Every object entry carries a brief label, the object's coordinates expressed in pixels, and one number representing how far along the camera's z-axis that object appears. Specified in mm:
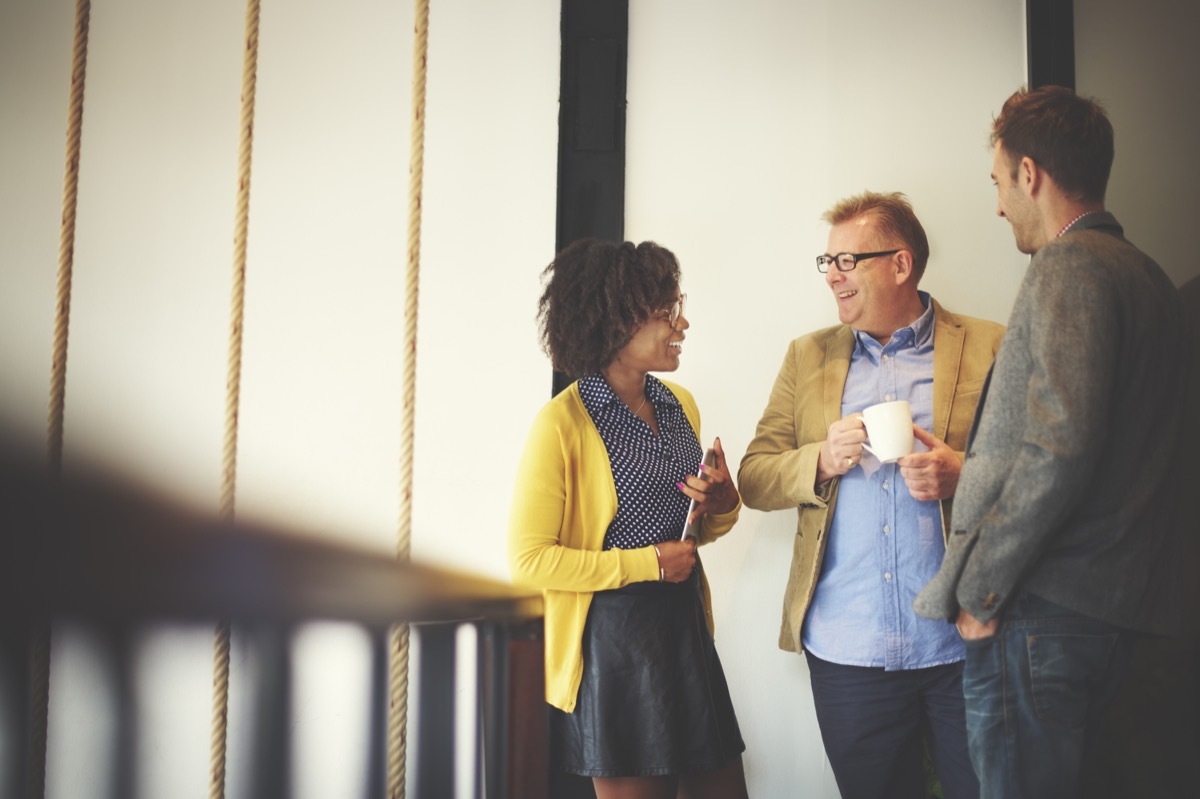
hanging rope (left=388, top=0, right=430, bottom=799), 1103
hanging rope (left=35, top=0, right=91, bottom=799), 811
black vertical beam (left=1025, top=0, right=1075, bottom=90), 2400
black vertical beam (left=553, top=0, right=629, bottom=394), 2363
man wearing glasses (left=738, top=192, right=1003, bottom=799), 1701
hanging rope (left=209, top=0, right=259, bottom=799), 1076
